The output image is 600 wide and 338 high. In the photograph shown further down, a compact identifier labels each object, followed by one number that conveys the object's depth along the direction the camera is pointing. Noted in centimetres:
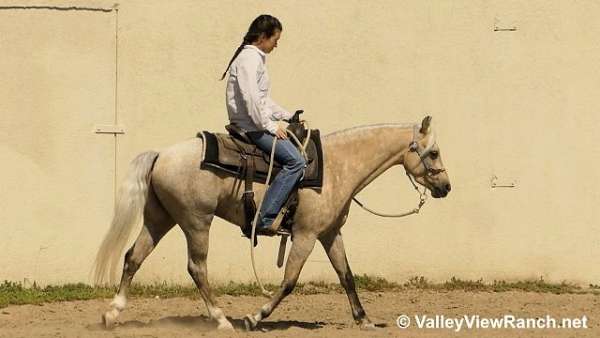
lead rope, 1715
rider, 1709
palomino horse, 1718
